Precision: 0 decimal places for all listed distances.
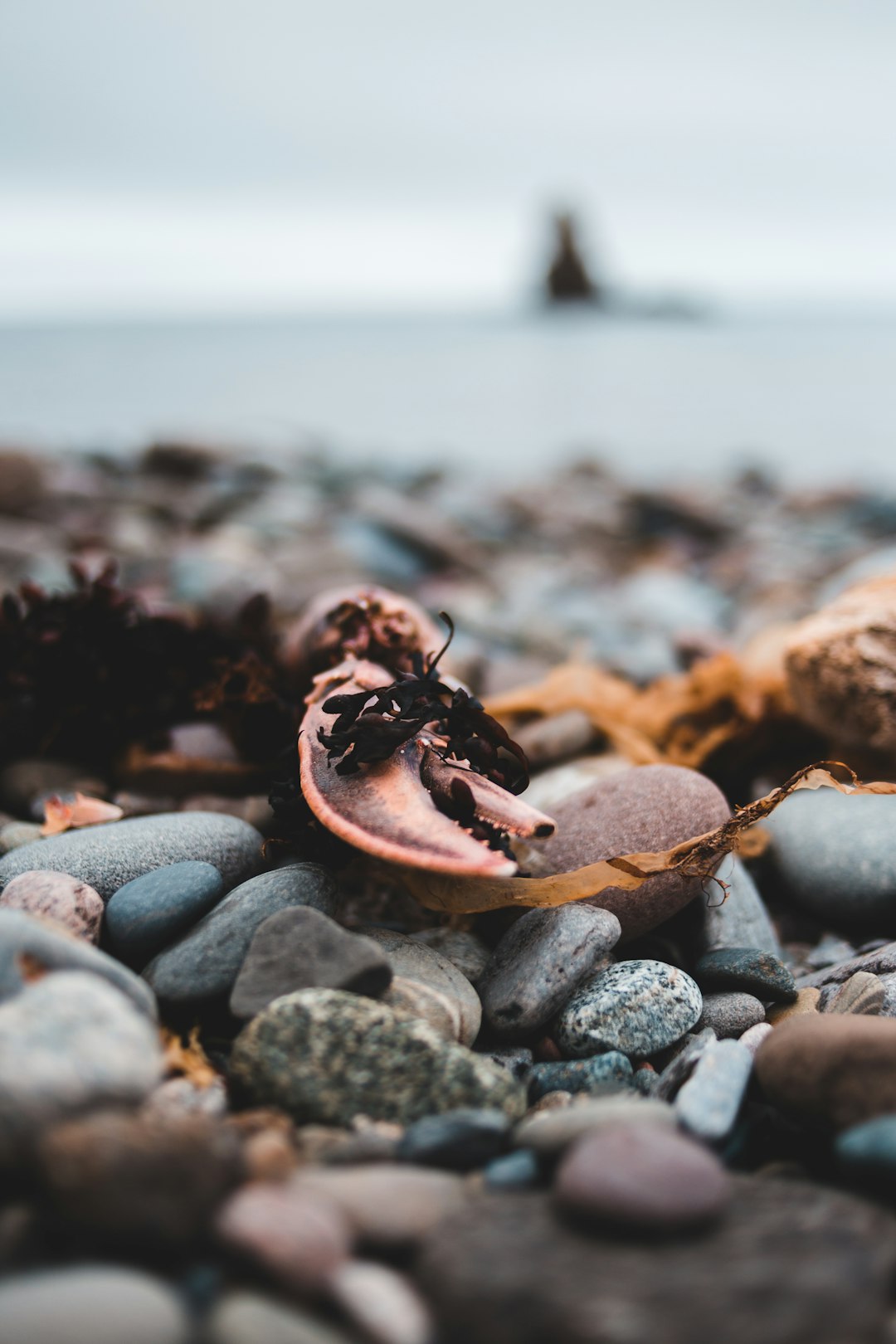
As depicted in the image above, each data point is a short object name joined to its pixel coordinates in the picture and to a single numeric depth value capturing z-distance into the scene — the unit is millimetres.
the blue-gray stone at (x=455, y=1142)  575
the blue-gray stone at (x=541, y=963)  646
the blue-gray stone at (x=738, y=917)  714
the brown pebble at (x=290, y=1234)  524
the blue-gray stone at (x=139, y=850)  686
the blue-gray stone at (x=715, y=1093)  587
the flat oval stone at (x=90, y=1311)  507
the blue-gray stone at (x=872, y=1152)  555
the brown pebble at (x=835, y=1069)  576
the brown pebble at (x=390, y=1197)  542
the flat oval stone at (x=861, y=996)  649
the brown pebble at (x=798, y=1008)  672
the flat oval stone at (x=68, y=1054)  547
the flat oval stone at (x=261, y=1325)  510
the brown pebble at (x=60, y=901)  652
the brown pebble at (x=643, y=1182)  532
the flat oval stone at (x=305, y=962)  615
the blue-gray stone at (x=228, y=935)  632
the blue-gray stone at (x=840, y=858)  745
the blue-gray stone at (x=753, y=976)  675
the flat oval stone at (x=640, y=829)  693
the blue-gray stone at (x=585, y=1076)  626
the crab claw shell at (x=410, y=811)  617
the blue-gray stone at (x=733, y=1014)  659
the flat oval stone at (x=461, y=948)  672
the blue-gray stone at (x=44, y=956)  593
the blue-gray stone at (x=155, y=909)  654
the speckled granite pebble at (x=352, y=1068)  592
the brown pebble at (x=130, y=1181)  529
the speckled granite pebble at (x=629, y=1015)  643
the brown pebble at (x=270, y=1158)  556
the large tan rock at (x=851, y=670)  766
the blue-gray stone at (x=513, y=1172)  568
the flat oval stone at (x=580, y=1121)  573
